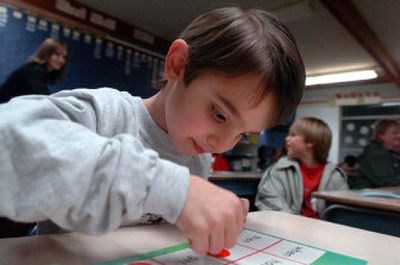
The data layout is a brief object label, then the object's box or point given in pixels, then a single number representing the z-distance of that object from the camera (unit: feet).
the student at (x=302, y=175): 6.57
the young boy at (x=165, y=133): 1.01
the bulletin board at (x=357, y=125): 19.38
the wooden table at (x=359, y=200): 4.56
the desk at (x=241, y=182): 8.68
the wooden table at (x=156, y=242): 1.24
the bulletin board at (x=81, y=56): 8.68
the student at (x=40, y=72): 7.91
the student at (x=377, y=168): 8.32
